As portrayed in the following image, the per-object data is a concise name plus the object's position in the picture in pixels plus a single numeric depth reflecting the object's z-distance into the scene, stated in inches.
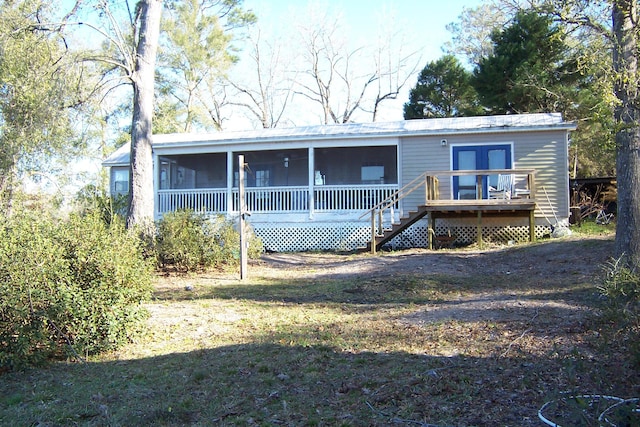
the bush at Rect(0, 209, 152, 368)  198.8
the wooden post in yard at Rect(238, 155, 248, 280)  400.8
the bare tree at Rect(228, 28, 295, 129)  1432.1
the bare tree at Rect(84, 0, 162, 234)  466.6
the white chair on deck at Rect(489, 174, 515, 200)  574.2
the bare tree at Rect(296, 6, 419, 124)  1395.2
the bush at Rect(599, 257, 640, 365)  147.1
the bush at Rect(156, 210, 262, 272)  438.9
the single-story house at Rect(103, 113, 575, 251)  579.2
